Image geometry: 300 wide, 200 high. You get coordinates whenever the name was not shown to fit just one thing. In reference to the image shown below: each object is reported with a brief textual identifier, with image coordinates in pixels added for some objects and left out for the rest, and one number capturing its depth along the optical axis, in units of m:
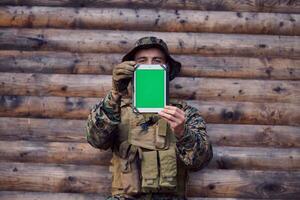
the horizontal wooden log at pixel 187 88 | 4.52
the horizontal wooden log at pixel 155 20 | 4.76
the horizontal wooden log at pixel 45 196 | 4.14
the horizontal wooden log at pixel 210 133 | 4.34
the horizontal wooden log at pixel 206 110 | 4.42
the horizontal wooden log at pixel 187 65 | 4.60
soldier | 3.64
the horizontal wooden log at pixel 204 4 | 4.84
